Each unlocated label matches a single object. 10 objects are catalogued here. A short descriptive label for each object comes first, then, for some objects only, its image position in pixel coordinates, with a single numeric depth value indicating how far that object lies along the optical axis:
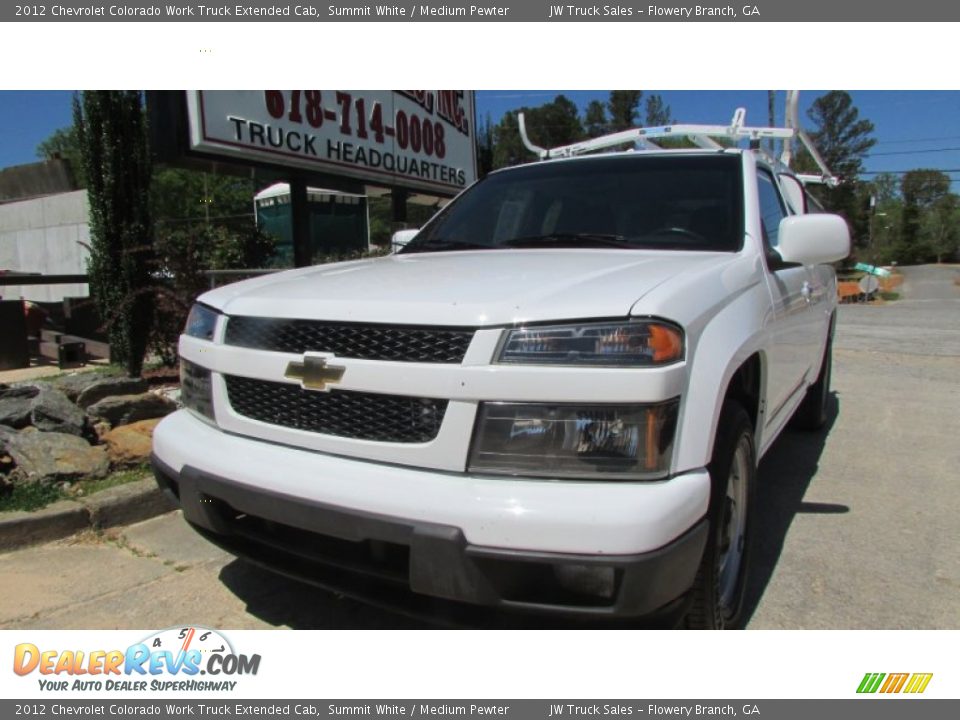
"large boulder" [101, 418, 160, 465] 3.94
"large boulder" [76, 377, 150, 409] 4.75
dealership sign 6.27
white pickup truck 1.70
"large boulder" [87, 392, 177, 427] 4.46
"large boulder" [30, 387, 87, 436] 4.14
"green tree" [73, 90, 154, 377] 5.77
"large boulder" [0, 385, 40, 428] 4.27
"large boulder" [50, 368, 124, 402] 4.81
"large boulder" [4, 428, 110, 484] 3.62
